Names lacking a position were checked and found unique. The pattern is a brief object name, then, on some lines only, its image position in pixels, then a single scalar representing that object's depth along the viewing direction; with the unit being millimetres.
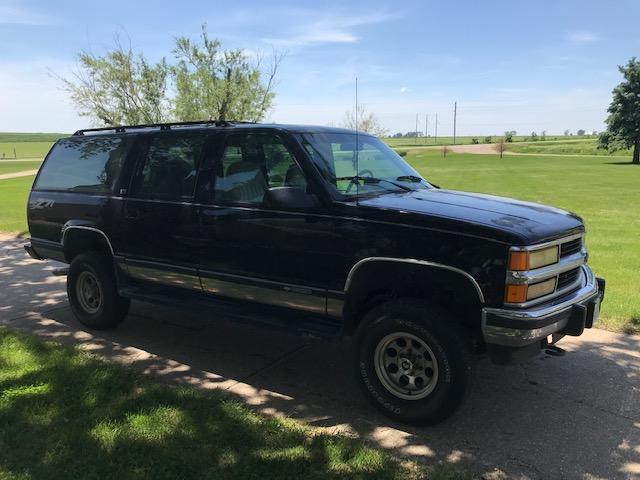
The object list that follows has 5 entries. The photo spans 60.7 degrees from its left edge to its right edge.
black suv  3398
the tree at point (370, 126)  46875
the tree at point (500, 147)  65531
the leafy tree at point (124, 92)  17922
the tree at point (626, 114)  51794
